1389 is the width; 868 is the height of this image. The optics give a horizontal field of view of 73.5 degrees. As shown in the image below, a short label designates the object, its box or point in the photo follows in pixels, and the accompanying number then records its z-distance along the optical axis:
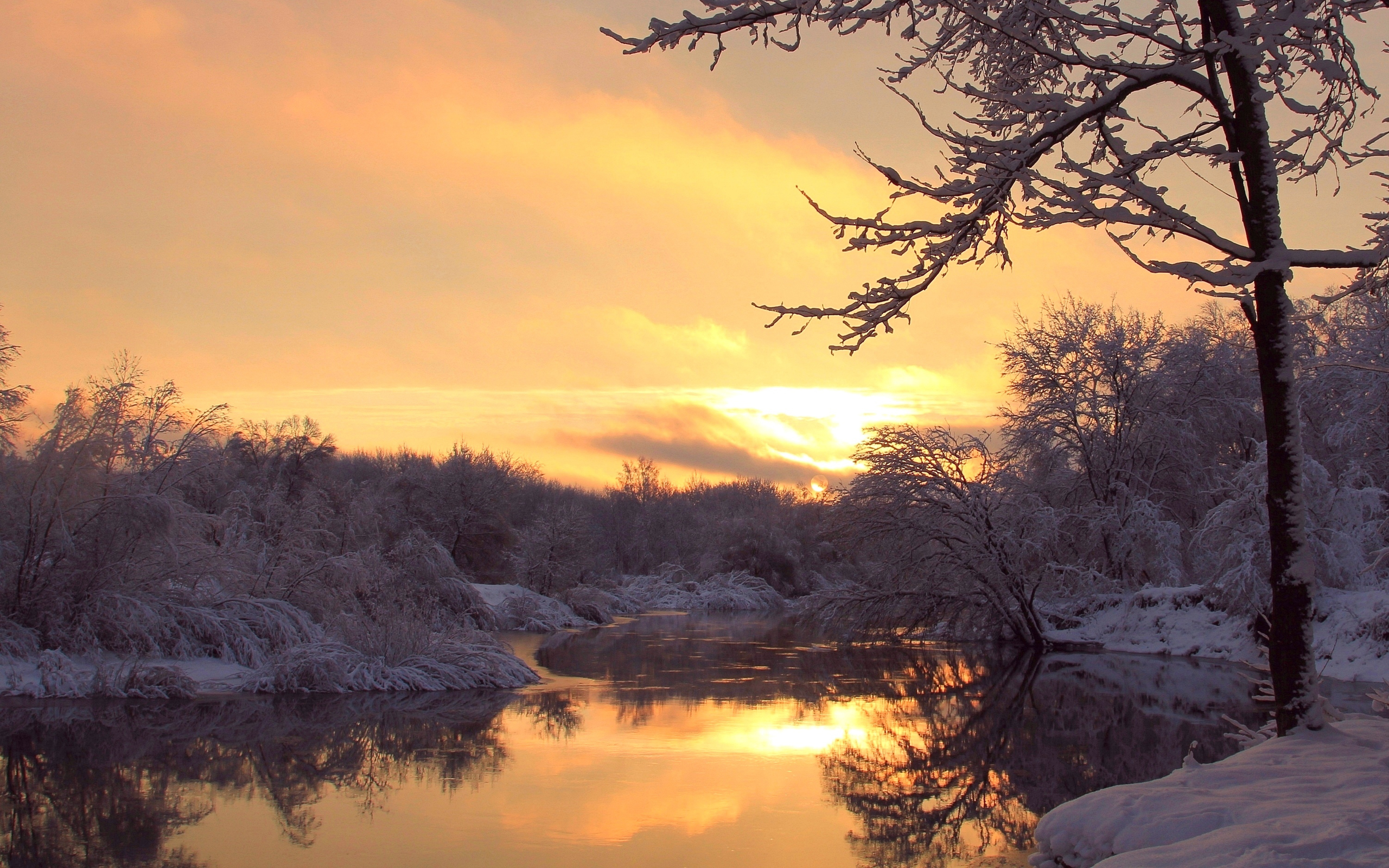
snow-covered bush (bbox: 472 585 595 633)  31.50
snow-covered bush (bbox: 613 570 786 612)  49.53
